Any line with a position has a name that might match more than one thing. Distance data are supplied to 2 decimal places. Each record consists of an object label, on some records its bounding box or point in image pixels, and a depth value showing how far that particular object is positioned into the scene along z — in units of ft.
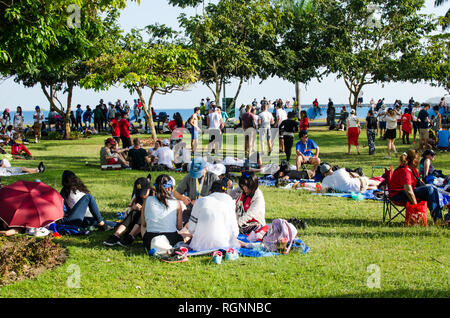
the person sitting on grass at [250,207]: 22.79
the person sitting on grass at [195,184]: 24.97
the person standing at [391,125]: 52.80
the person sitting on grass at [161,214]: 20.63
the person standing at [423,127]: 56.65
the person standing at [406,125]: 63.29
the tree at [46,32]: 19.92
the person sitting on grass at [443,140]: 55.01
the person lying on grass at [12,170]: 41.86
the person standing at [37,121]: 80.02
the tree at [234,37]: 85.61
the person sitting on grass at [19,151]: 54.95
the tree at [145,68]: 59.62
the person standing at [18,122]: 82.61
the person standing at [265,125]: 53.01
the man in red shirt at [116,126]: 53.52
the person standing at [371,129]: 54.75
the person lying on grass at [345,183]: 34.63
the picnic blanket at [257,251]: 20.13
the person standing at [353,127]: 54.19
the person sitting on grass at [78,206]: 23.68
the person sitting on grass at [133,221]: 21.85
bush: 17.72
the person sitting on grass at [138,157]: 44.88
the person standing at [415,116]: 67.31
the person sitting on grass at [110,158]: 46.37
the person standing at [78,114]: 93.92
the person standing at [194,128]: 52.95
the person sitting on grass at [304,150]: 42.09
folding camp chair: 25.95
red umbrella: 22.27
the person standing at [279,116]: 54.29
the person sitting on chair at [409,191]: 25.29
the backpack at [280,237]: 20.66
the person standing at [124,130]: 52.03
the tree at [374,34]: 91.66
